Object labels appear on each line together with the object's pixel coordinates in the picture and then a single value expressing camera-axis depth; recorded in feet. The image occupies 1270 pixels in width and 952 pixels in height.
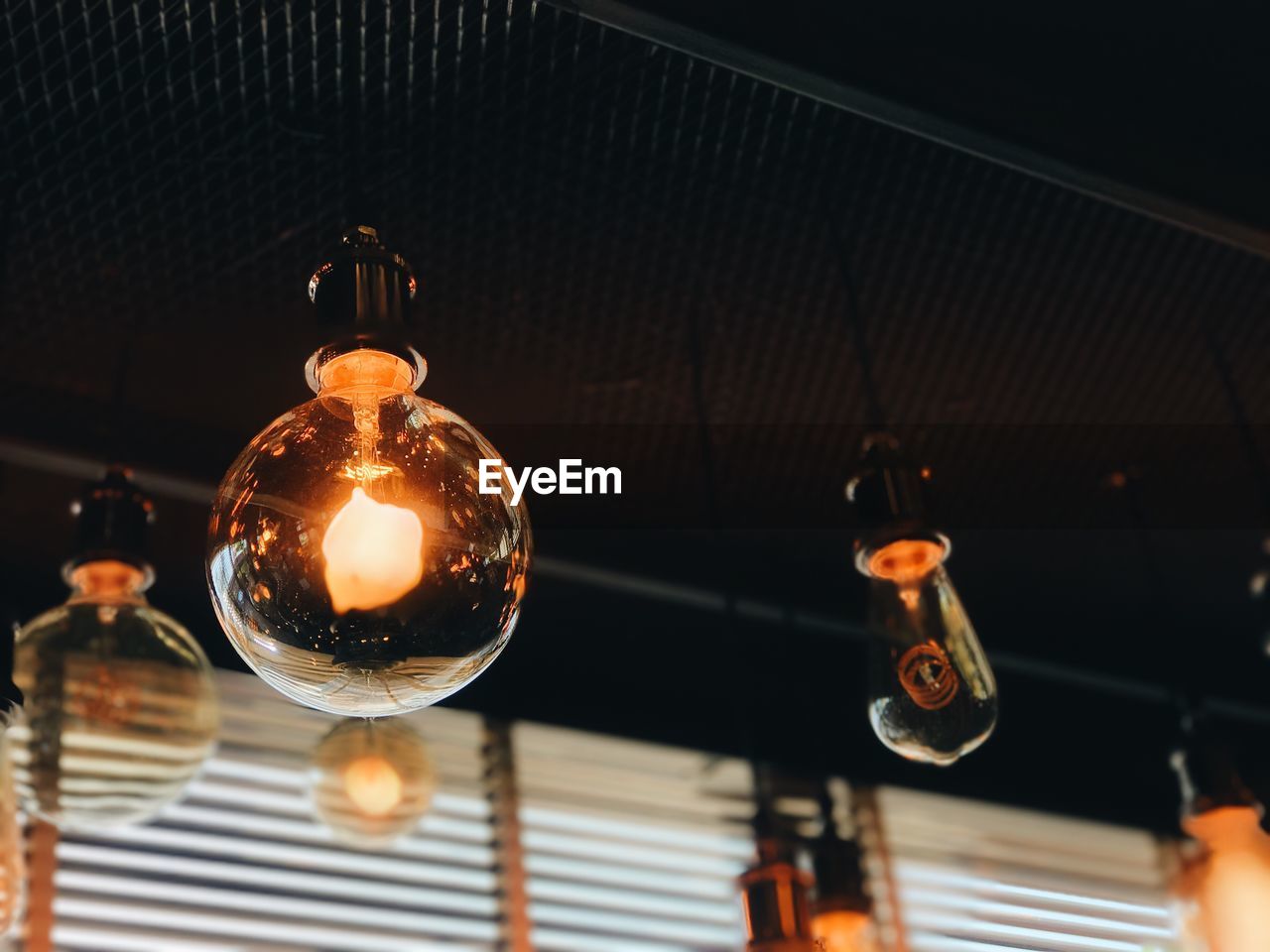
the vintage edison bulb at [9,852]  4.43
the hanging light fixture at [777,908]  4.81
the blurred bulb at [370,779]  6.19
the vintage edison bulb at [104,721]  4.41
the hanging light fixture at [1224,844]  6.14
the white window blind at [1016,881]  8.41
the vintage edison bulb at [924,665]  4.53
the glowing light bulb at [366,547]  2.75
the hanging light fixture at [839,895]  6.16
